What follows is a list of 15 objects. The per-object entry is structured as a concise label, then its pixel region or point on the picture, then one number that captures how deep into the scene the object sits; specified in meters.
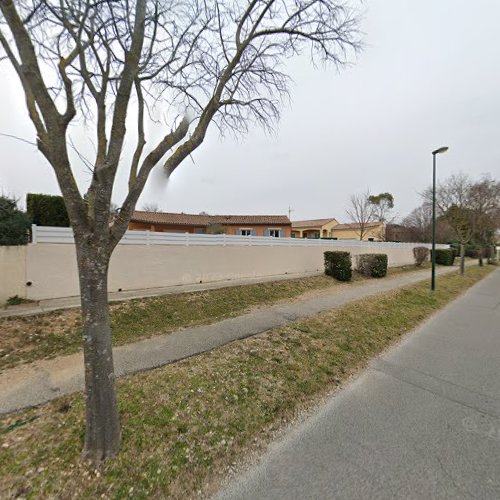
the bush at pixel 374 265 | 13.43
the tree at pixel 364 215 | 33.02
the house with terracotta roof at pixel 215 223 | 23.30
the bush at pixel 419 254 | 20.25
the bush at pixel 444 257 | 22.47
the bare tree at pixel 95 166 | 1.91
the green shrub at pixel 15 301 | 5.71
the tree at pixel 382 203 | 36.81
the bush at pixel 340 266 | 11.88
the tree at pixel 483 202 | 16.77
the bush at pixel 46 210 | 7.52
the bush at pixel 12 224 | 5.66
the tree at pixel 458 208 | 17.08
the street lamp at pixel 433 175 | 10.31
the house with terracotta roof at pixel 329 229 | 38.28
